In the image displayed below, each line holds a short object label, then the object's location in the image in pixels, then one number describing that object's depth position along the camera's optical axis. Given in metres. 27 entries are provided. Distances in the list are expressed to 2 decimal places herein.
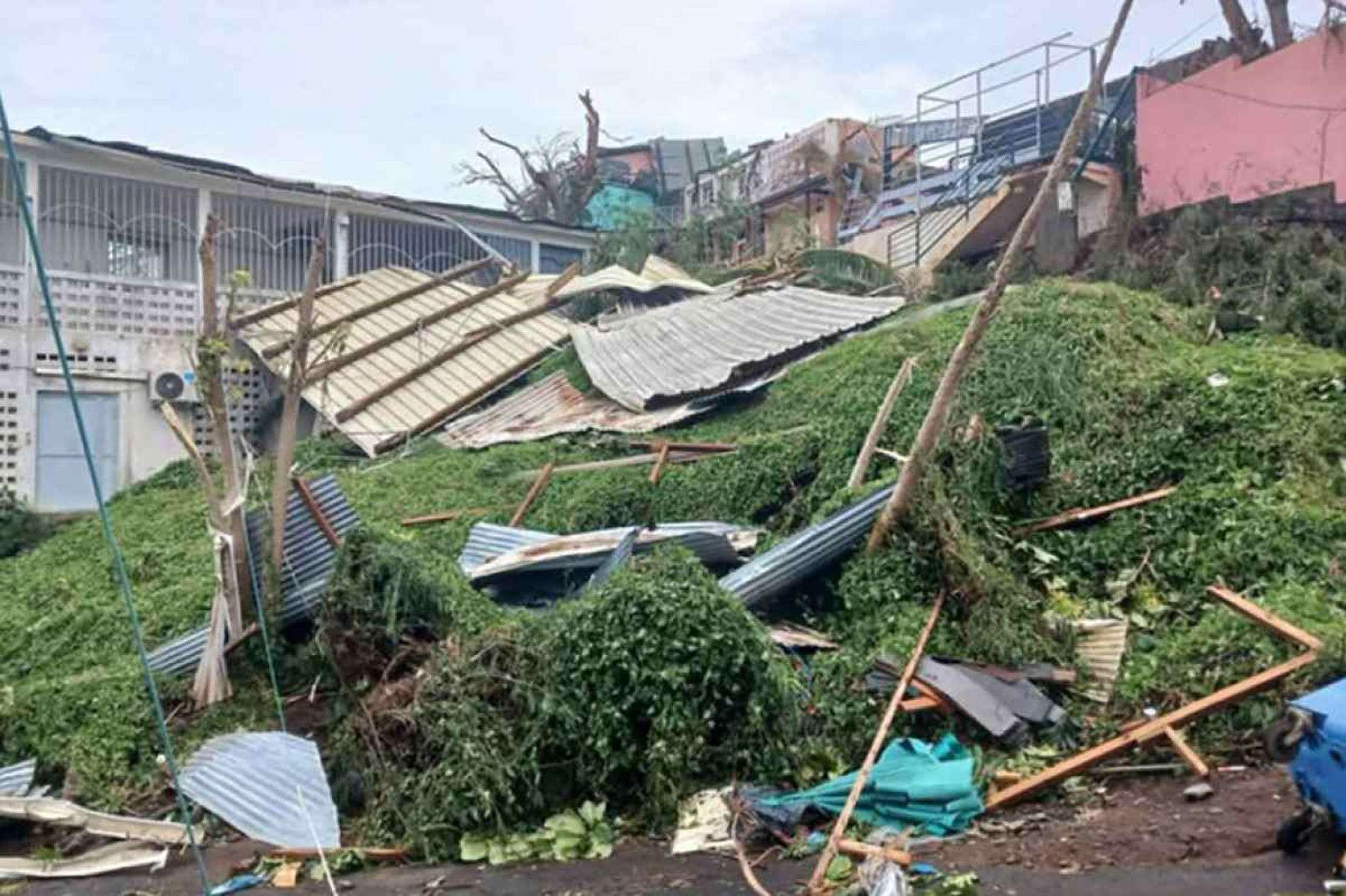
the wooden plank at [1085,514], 8.47
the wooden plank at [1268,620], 6.30
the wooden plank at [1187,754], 5.94
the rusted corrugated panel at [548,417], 12.93
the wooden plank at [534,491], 10.88
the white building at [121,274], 15.26
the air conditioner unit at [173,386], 15.91
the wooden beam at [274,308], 16.47
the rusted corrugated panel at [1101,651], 7.00
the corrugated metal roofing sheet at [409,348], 15.41
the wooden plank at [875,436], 9.27
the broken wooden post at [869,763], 5.06
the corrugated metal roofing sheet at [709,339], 13.35
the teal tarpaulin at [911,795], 5.81
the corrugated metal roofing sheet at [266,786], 6.64
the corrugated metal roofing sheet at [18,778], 7.60
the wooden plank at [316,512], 9.01
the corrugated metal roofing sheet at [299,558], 8.53
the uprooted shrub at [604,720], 6.35
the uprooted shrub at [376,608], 7.45
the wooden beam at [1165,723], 6.00
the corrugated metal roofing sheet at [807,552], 8.19
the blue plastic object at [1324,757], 4.61
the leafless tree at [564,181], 27.95
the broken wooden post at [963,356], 7.86
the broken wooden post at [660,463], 10.99
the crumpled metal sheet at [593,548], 8.62
